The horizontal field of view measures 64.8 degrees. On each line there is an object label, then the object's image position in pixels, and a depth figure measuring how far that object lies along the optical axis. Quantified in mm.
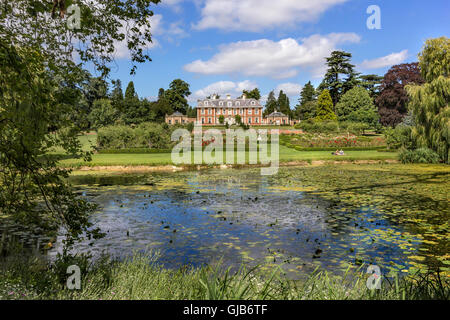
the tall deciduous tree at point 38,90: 4781
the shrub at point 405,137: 27406
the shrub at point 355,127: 52469
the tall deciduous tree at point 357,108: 63562
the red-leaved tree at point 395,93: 61531
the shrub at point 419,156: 25109
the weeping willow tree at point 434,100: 24734
